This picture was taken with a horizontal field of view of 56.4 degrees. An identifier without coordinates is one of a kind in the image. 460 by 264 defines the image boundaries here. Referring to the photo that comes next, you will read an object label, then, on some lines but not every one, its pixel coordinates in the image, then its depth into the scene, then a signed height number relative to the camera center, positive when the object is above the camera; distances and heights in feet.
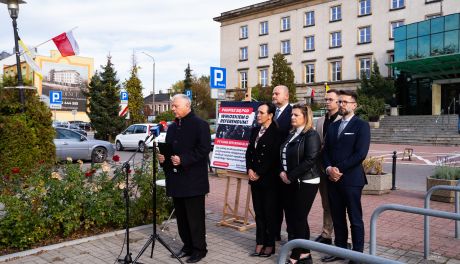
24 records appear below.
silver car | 58.05 -4.68
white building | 151.84 +30.43
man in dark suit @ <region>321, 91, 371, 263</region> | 16.62 -2.19
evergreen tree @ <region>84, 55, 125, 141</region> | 127.24 +2.03
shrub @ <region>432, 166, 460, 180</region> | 30.30 -4.42
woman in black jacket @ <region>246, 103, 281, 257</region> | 17.98 -2.71
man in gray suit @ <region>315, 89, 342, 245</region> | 18.69 -0.97
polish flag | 44.19 +7.22
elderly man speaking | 17.62 -2.34
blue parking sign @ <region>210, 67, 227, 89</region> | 39.29 +3.19
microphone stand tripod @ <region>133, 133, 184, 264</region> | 17.00 -5.20
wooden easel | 22.66 -5.87
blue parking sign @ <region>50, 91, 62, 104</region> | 85.56 +3.19
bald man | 18.71 -0.10
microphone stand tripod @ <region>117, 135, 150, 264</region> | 16.66 -5.59
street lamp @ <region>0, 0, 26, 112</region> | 37.04 +7.69
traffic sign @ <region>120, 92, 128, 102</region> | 76.59 +2.97
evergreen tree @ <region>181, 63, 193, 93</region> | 269.77 +22.72
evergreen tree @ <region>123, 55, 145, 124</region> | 111.86 +4.34
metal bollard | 36.11 -5.77
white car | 83.21 -4.69
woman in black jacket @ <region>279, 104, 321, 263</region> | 16.60 -2.27
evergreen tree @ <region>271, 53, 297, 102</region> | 154.20 +13.99
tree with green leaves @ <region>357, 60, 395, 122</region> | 139.23 +8.00
